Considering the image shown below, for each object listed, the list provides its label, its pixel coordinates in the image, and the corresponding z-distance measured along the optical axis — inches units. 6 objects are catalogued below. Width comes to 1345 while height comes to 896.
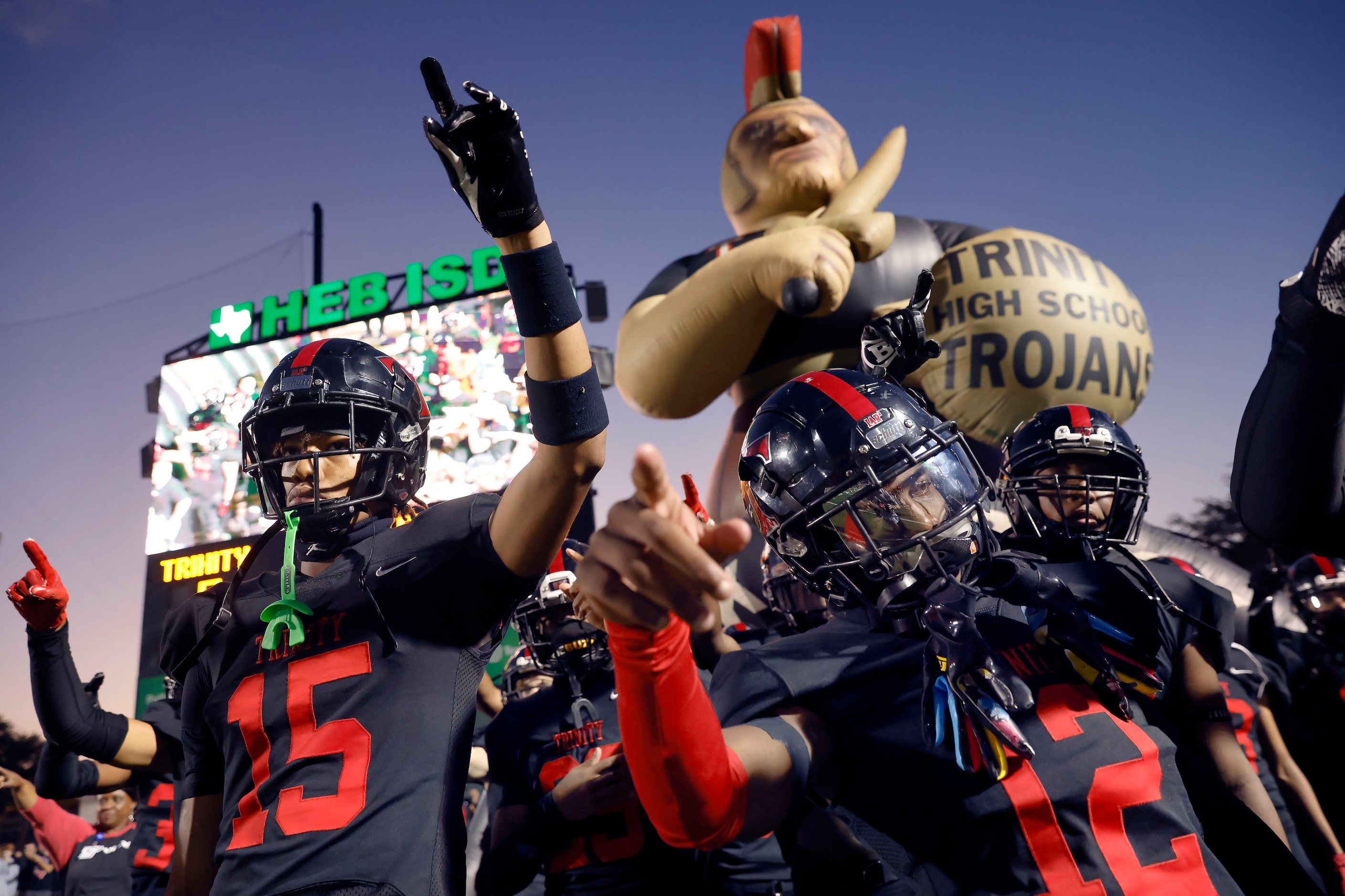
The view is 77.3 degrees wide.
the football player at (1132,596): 84.7
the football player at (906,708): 59.2
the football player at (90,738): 117.4
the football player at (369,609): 76.7
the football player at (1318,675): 188.1
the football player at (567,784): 117.8
